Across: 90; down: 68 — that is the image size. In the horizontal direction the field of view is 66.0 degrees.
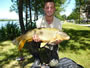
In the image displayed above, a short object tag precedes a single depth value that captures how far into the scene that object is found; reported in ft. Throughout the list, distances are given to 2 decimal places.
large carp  5.15
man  6.12
